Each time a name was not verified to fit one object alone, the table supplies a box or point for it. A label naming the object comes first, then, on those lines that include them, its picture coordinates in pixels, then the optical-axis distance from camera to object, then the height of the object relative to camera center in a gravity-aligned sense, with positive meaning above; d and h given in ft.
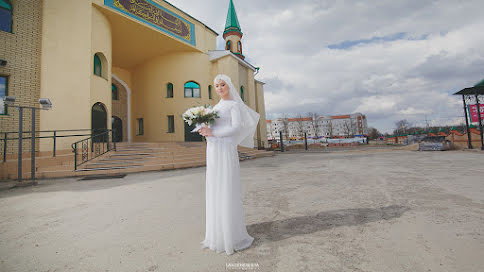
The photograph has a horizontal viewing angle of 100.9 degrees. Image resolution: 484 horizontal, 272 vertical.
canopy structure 40.10 +6.20
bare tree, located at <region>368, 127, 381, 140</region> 235.77 +12.67
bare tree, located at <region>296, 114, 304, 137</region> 282.07 +24.94
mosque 28.86 +18.25
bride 6.98 -1.24
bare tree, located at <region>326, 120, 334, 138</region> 294.97 +23.22
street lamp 21.43 +2.09
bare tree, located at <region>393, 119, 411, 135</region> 224.33 +14.13
